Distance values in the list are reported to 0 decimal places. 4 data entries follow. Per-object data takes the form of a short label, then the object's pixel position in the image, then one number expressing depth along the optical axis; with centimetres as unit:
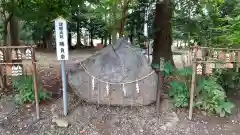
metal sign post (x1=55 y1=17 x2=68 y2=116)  283
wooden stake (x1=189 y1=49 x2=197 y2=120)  301
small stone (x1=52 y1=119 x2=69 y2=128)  291
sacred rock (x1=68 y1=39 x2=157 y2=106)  315
